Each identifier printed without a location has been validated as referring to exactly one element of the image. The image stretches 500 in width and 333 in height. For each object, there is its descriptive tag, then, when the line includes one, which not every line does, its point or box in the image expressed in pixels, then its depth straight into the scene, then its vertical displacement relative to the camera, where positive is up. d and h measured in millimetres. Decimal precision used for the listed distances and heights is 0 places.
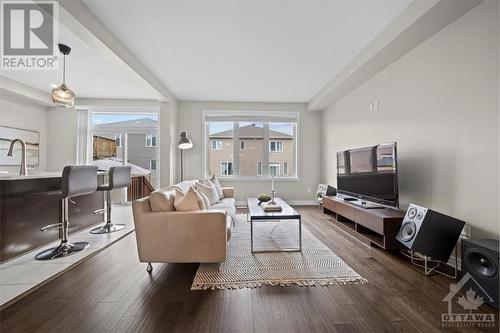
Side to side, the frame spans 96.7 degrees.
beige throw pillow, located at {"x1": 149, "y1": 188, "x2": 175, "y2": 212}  2154 -334
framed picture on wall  4652 +508
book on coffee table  2877 -526
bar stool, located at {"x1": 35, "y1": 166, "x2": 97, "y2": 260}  2420 -260
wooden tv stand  2508 -694
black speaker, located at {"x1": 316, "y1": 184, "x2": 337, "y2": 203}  4719 -516
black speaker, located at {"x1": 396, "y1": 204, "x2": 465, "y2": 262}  1999 -620
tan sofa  2082 -633
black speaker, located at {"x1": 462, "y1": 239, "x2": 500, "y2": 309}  1549 -734
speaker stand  2062 -993
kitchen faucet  2434 +64
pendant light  2893 +966
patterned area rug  1962 -1001
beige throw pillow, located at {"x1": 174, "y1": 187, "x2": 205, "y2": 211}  2182 -332
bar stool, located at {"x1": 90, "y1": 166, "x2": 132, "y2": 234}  3385 -276
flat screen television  2680 -84
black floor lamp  5023 +582
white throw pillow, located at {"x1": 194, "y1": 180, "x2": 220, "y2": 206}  3592 -376
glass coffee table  2586 -566
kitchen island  2277 -504
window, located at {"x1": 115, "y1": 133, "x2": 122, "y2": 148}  5594 +723
